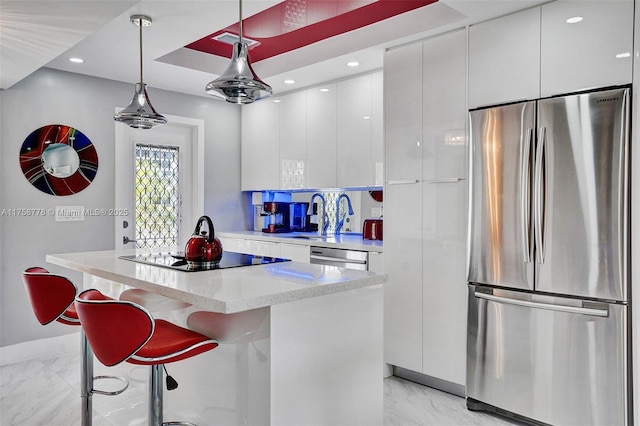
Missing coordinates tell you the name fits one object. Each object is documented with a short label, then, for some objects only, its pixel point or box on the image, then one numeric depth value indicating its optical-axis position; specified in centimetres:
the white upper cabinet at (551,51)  230
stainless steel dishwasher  349
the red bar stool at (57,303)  229
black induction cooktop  230
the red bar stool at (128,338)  169
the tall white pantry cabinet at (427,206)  294
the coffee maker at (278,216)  479
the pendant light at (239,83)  209
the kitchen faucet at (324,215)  447
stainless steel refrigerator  229
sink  408
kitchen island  181
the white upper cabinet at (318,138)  381
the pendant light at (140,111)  270
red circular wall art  375
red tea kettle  239
